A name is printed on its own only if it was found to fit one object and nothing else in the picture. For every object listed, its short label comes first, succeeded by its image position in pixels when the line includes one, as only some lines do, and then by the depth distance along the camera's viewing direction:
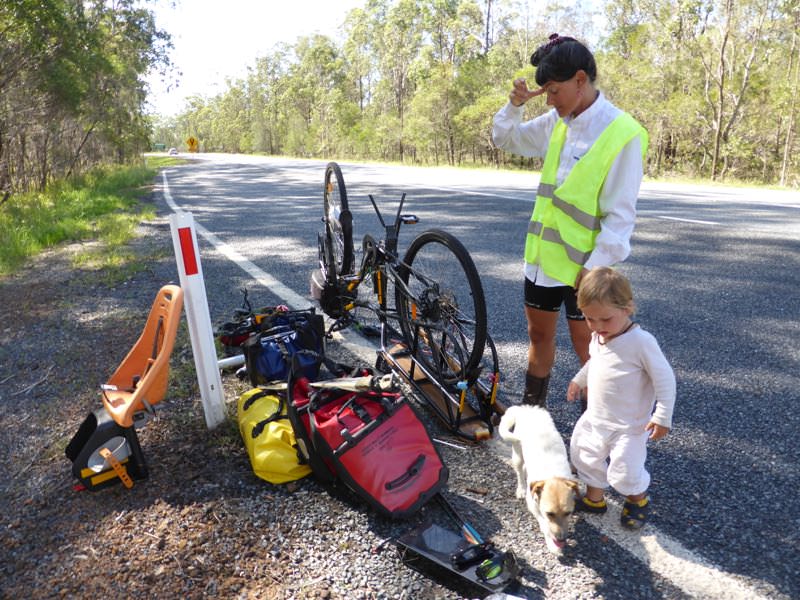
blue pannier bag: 3.34
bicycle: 3.17
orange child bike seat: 2.72
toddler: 2.26
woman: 2.46
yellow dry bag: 2.72
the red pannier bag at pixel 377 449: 2.47
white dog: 2.22
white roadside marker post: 2.89
